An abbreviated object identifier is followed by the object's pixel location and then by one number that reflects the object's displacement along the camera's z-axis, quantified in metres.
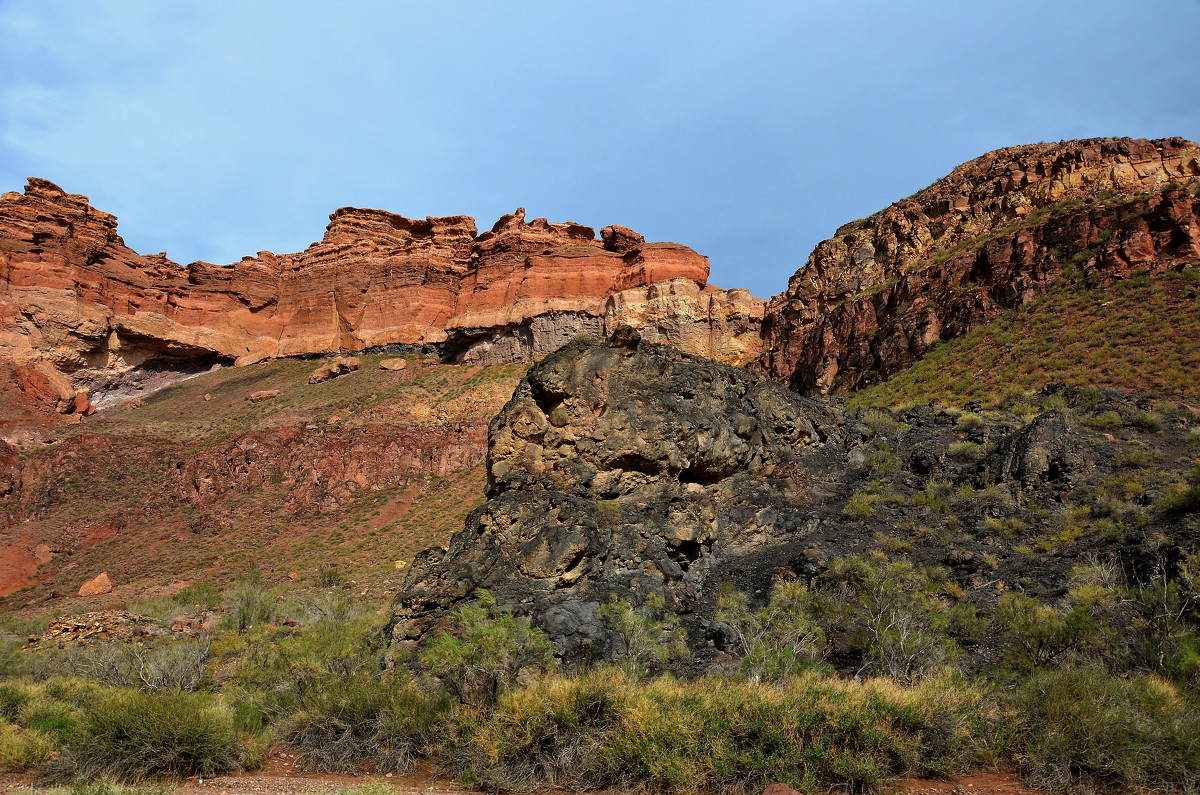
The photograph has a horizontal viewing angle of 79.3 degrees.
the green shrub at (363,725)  10.66
